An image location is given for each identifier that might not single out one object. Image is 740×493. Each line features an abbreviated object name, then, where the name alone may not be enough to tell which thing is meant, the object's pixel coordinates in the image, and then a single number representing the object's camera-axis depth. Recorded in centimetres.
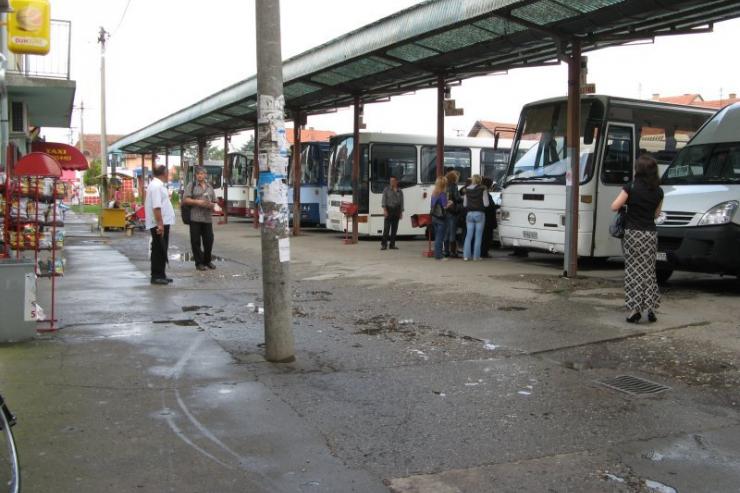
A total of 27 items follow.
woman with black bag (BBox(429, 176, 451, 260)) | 1416
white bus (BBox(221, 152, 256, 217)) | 2995
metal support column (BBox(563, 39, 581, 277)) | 1085
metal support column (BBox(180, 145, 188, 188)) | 3862
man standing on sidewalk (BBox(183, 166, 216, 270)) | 1200
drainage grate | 537
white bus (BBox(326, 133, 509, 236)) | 1966
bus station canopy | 981
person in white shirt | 1039
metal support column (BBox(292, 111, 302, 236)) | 2077
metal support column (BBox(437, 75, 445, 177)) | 1471
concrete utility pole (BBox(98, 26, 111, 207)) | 3306
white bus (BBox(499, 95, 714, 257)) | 1213
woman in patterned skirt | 745
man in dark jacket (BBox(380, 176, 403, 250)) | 1642
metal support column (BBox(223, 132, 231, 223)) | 2742
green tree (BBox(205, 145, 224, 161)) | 9294
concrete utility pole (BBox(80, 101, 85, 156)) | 6313
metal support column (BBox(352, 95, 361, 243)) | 1781
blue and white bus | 2386
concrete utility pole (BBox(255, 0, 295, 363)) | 587
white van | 890
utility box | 645
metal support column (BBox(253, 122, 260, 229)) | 2550
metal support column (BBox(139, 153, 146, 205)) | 4244
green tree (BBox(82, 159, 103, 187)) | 7011
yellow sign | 1220
